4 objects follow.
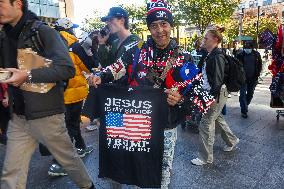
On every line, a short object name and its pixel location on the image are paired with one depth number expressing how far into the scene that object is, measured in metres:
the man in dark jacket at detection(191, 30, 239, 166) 4.33
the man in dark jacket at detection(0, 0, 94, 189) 2.62
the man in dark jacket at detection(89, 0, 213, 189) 2.70
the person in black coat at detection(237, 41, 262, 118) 7.81
